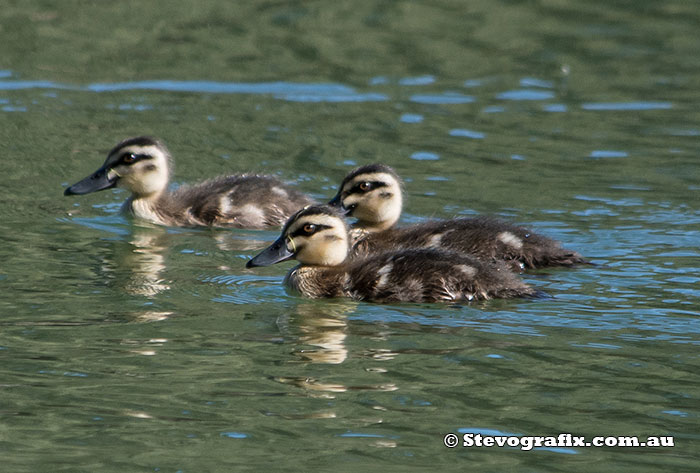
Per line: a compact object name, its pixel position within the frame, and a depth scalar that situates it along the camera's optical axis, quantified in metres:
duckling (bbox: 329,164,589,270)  15.62
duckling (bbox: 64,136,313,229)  18.23
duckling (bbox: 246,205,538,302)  14.09
